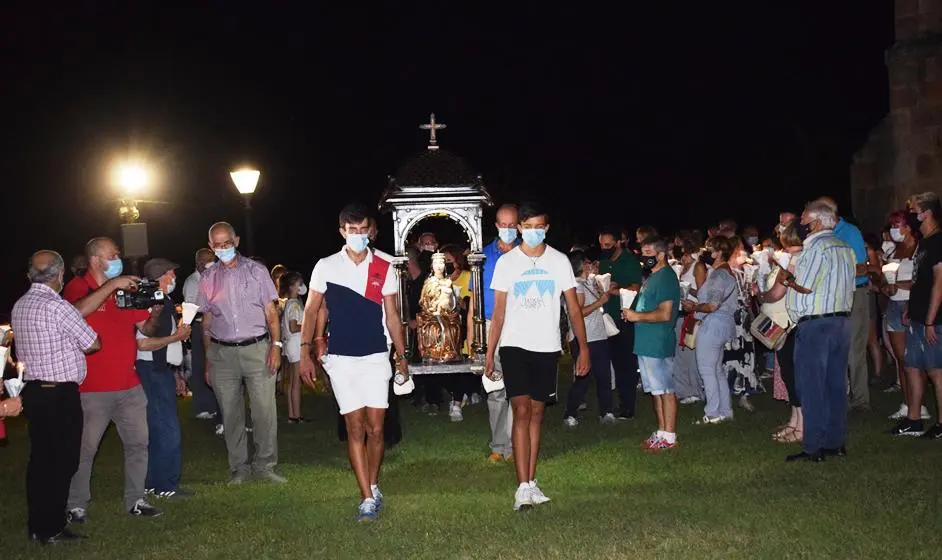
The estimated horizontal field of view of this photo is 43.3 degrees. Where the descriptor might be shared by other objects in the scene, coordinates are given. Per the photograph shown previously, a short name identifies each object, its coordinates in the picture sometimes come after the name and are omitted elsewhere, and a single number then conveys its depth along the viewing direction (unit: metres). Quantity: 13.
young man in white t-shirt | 8.33
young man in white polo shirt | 8.26
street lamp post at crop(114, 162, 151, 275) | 16.59
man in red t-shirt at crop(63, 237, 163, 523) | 8.52
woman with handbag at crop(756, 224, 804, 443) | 10.64
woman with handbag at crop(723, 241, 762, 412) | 13.34
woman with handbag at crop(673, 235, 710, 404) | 14.11
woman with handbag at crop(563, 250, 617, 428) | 12.59
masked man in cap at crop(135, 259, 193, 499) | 9.48
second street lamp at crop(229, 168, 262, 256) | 16.07
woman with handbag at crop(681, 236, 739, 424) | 12.02
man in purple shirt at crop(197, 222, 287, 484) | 9.77
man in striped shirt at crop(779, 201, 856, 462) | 9.59
